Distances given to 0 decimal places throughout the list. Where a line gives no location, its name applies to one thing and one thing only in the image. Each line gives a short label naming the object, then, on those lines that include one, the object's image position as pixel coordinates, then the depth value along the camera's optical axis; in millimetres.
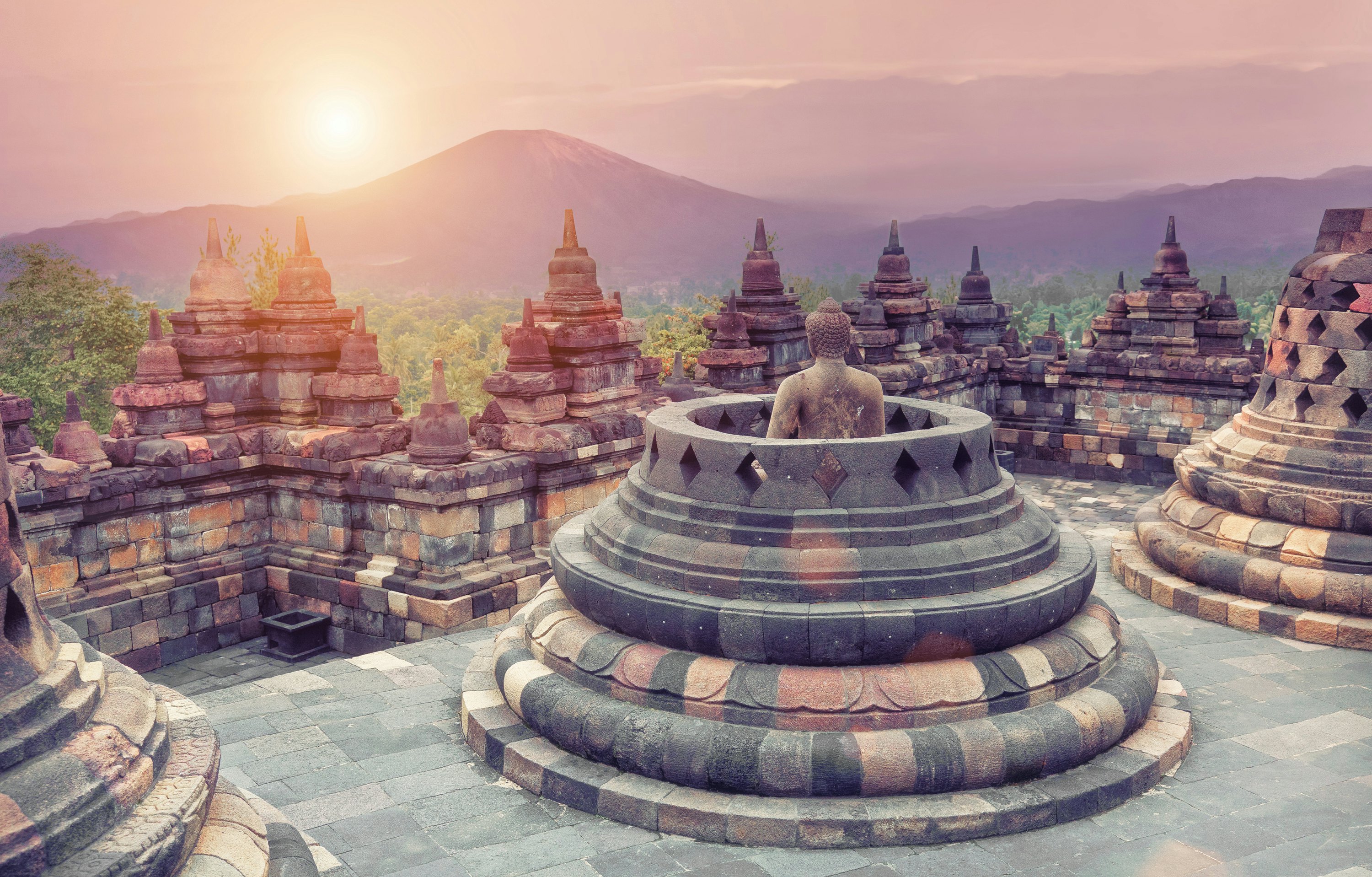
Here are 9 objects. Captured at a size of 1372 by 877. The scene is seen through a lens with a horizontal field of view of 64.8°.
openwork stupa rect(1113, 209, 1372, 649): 7938
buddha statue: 6375
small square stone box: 10219
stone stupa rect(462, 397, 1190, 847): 5164
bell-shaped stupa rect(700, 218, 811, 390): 13500
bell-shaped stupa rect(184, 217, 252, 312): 11109
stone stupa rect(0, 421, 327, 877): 3193
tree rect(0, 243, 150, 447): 32375
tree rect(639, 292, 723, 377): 44156
